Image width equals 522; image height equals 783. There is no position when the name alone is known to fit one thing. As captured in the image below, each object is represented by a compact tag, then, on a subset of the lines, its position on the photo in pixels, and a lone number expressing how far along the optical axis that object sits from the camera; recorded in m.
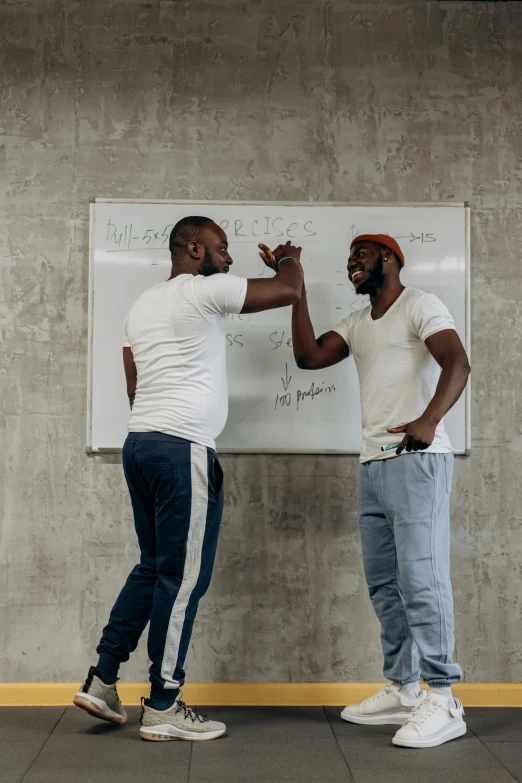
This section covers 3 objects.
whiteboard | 2.73
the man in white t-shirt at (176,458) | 2.14
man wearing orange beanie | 2.21
